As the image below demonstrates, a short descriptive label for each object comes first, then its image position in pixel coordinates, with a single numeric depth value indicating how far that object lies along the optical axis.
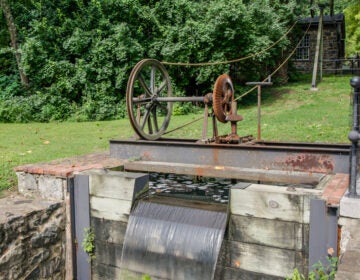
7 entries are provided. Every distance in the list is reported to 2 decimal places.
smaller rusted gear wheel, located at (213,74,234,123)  5.87
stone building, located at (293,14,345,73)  25.53
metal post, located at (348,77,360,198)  3.65
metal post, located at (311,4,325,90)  16.77
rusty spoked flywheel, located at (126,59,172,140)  6.15
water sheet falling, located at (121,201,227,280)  4.32
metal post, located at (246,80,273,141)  5.80
